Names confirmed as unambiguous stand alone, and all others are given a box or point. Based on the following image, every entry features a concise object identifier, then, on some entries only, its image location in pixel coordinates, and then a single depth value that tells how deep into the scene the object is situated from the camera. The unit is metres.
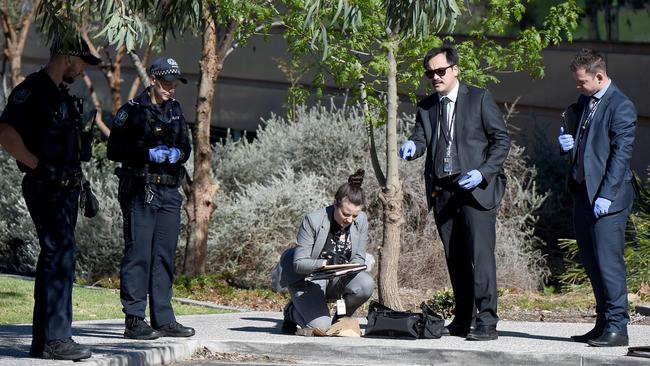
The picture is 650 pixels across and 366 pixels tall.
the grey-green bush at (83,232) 29.20
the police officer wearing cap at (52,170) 15.00
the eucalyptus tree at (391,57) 21.83
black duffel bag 17.89
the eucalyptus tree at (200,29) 15.72
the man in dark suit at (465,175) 17.59
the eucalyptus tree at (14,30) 39.47
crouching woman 18.56
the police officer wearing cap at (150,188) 17.42
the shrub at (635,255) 24.34
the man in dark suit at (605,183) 16.94
